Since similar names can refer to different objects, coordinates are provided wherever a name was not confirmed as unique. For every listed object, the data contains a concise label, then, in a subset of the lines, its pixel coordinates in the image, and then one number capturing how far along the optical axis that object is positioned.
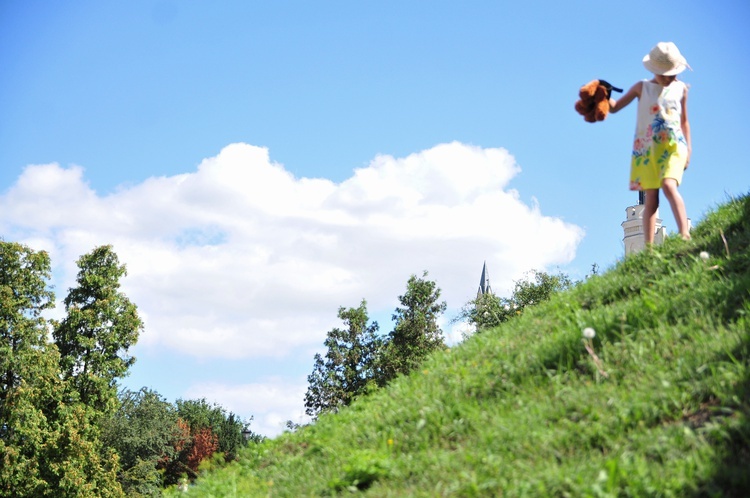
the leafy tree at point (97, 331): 36.97
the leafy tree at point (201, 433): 57.78
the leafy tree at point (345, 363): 47.41
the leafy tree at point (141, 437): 43.94
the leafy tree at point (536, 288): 54.47
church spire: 191.55
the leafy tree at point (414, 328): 47.47
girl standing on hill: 8.62
